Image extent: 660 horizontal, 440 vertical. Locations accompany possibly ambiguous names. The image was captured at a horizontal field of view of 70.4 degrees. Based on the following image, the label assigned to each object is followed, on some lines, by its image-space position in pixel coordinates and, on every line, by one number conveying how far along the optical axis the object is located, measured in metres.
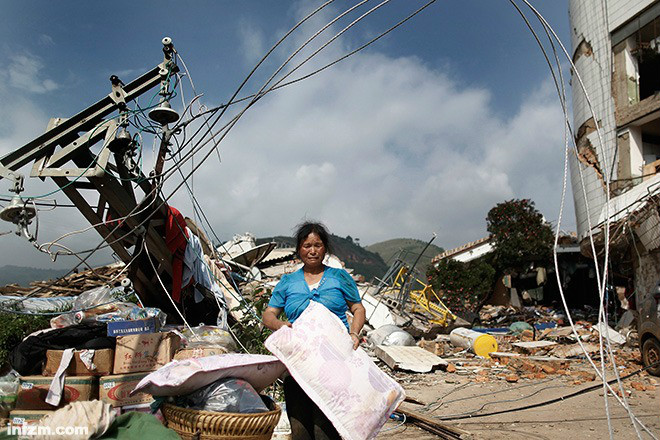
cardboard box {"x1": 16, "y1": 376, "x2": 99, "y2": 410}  3.44
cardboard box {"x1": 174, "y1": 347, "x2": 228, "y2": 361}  4.16
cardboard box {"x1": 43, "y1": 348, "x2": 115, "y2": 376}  3.59
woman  2.23
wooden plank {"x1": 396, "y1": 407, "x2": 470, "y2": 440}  4.04
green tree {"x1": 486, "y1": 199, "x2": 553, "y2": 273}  17.73
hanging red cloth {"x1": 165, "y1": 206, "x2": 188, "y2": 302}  5.36
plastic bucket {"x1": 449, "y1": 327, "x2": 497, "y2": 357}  9.43
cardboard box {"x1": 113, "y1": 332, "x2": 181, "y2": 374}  3.75
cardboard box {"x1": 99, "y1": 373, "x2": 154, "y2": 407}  3.55
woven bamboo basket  1.90
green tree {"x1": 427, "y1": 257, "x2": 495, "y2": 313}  16.34
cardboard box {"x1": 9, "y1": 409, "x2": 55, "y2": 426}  3.12
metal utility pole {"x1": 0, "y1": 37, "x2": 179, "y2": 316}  4.20
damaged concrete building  9.78
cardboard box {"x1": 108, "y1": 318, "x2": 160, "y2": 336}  3.93
